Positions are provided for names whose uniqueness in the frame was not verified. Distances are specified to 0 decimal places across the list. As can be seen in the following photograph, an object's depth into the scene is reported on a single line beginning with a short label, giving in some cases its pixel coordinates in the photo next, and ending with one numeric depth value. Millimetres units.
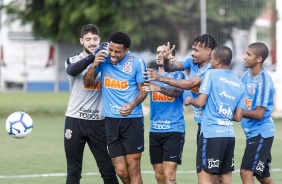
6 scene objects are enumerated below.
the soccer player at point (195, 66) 19266
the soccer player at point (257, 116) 19531
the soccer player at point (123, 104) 19953
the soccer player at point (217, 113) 18250
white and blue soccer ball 21562
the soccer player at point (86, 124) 20875
